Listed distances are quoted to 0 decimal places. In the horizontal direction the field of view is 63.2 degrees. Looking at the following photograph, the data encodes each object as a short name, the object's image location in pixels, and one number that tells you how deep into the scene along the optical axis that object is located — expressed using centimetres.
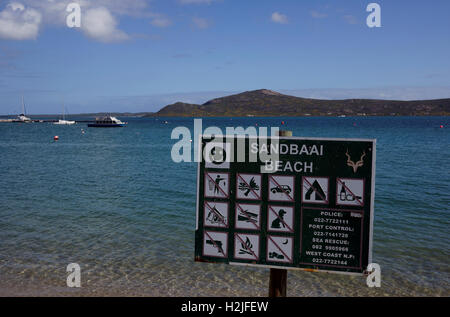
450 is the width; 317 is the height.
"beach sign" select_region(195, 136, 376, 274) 465
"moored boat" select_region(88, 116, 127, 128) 15200
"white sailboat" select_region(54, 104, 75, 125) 19514
